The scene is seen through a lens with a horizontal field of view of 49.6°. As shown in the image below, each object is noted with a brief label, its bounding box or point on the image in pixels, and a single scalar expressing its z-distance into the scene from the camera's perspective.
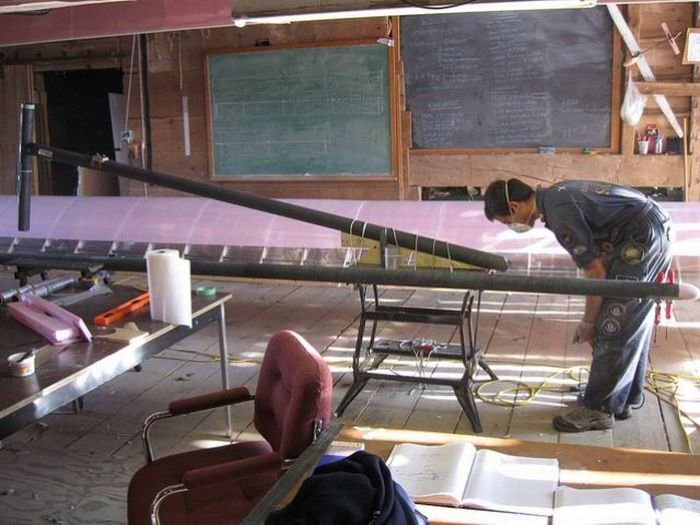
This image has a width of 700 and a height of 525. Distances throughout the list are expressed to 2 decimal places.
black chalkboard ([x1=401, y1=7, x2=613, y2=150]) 6.56
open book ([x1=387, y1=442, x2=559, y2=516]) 1.63
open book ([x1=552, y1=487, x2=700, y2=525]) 1.52
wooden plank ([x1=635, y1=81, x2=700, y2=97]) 6.28
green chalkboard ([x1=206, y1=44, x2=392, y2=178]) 7.22
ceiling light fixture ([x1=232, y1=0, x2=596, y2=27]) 2.27
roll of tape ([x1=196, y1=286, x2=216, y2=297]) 3.42
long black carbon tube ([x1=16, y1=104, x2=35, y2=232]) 2.32
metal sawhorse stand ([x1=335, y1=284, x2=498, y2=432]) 3.78
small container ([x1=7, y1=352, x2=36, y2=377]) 2.38
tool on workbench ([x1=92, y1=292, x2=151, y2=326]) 2.96
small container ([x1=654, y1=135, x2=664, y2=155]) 6.54
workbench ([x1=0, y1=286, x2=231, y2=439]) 2.21
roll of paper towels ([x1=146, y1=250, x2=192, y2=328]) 2.95
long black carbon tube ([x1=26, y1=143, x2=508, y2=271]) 1.84
